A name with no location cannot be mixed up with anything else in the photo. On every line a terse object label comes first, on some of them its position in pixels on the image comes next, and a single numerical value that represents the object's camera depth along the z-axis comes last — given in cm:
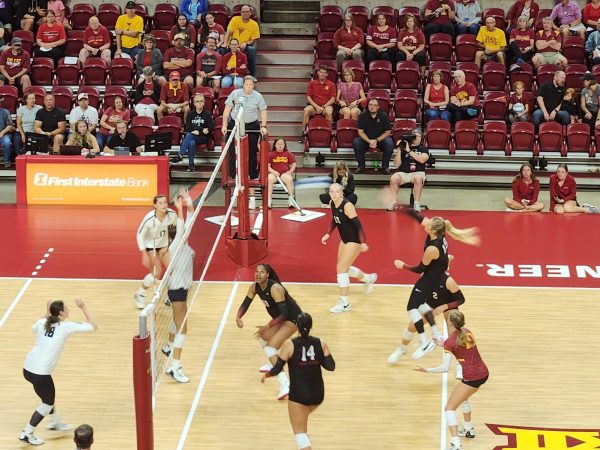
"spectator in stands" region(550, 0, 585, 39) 2425
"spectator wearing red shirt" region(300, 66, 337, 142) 2261
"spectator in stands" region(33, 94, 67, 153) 2220
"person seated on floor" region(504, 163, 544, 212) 1991
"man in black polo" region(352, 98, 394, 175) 2166
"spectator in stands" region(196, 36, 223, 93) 2350
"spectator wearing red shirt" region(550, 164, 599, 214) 1970
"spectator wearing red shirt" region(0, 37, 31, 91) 2380
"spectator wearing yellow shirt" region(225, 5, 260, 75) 2414
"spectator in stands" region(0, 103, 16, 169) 2238
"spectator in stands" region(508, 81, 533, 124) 2253
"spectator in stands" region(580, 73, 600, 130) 2225
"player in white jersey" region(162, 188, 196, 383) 1331
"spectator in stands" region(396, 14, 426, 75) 2381
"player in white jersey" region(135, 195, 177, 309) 1499
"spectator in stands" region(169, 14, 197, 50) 2402
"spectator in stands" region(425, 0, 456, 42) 2453
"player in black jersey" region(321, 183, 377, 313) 1528
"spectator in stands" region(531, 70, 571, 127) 2234
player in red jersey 1163
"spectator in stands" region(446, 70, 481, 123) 2256
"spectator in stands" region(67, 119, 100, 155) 2153
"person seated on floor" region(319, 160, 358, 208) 1708
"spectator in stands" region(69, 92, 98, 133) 2216
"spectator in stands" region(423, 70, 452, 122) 2258
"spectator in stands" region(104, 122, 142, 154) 2148
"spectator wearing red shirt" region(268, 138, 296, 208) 2042
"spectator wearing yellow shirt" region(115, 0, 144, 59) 2431
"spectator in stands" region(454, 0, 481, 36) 2461
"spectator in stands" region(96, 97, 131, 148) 2217
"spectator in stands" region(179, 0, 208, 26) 2491
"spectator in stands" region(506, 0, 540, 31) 2453
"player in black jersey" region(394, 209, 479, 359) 1349
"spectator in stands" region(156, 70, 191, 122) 2278
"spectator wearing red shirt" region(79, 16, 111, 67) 2427
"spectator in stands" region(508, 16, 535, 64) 2372
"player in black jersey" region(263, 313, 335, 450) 1093
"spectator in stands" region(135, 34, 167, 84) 2361
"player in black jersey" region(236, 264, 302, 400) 1277
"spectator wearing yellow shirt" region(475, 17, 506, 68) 2386
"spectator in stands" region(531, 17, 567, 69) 2361
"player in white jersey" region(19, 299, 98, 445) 1189
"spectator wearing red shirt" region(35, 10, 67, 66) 2447
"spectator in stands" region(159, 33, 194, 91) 2358
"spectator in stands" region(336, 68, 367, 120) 2255
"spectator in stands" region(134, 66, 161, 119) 2267
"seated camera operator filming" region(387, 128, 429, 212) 2016
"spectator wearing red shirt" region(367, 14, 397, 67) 2397
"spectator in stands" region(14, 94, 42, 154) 2236
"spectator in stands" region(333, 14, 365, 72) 2383
